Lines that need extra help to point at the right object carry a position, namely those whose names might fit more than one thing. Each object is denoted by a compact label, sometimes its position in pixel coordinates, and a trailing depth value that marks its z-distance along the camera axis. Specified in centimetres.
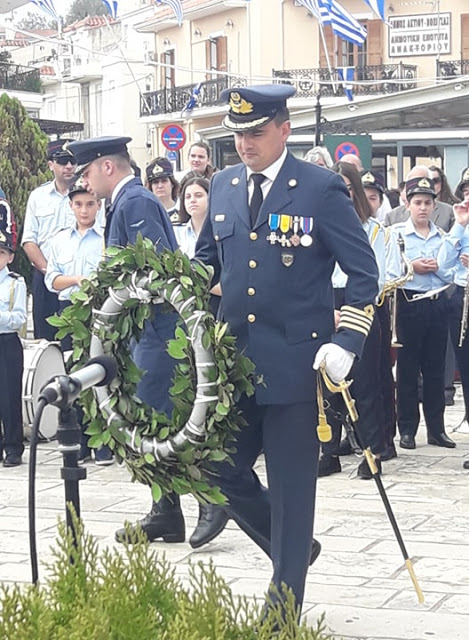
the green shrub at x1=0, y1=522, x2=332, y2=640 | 346
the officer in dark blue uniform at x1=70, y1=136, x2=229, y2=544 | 640
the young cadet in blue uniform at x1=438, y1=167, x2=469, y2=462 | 897
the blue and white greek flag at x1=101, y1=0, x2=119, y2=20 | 2670
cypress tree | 1652
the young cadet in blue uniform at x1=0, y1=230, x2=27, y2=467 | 907
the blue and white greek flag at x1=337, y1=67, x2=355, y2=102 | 4431
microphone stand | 387
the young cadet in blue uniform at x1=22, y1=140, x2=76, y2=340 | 1034
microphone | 384
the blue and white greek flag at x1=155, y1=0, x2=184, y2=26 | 2893
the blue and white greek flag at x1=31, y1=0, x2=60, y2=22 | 2679
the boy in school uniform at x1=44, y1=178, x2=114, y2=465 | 909
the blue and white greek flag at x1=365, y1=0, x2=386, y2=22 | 2783
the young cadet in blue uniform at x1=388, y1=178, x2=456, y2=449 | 936
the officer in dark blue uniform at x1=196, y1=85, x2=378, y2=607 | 492
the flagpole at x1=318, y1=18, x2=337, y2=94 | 4515
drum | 943
